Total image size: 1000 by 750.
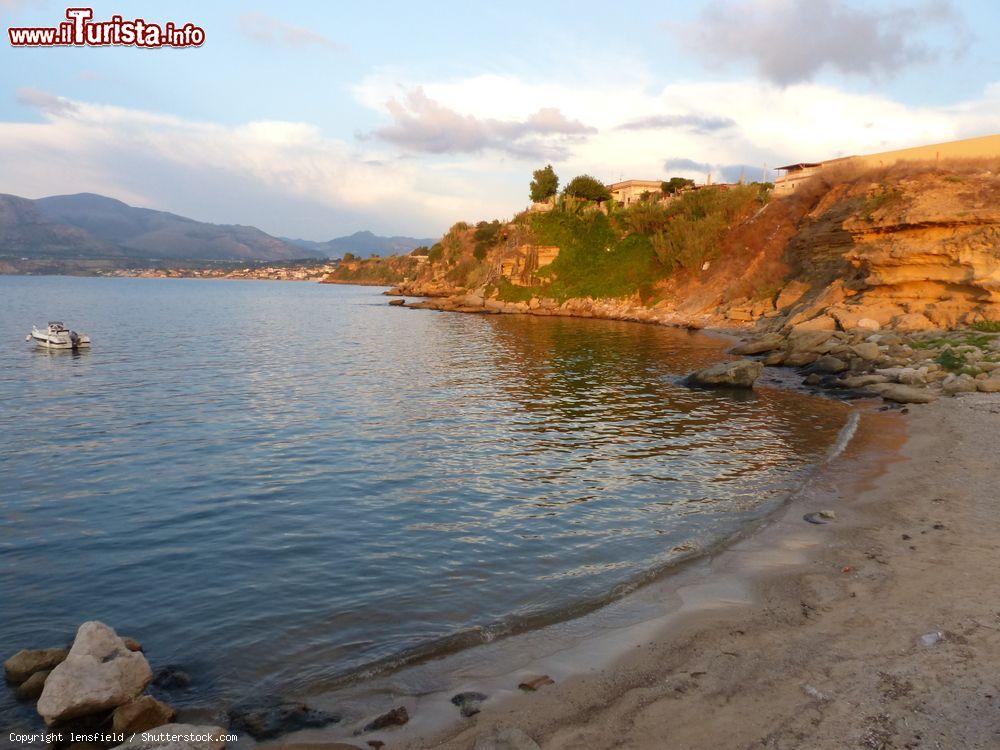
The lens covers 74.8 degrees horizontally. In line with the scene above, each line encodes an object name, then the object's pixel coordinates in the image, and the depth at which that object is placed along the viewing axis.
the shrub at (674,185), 95.12
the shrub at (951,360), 28.48
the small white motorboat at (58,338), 40.78
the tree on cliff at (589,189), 93.88
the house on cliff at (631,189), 100.81
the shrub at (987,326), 34.19
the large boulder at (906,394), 24.80
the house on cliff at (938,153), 50.41
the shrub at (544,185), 102.25
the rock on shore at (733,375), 30.42
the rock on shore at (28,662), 8.12
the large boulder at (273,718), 7.35
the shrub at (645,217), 80.19
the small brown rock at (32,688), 7.81
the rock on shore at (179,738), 6.34
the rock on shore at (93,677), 7.19
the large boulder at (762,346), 39.81
